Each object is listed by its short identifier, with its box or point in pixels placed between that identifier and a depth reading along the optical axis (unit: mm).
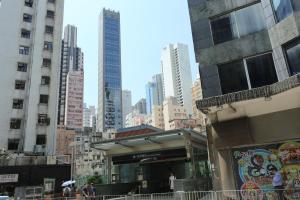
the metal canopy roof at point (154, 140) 14686
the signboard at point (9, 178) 23873
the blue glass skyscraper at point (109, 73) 122845
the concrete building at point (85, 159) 64336
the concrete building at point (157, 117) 107258
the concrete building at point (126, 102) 147980
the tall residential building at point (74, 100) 104628
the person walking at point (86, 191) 13841
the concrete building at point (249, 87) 9535
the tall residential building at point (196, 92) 95860
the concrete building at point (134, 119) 115695
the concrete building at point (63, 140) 80337
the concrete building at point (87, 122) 150853
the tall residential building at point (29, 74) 30906
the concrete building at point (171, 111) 100731
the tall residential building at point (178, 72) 137945
